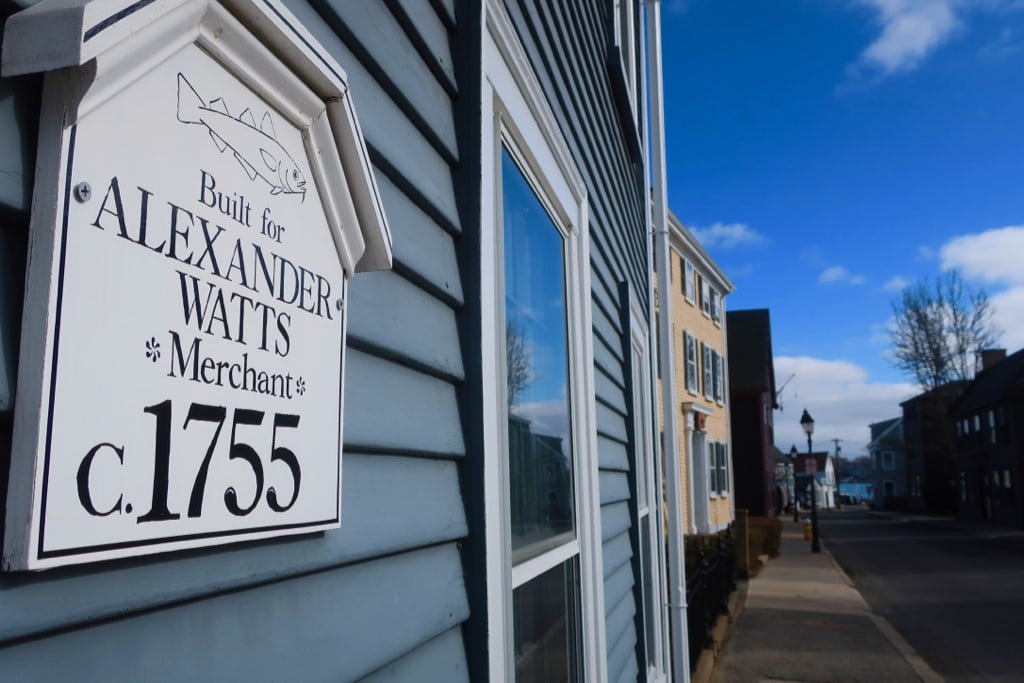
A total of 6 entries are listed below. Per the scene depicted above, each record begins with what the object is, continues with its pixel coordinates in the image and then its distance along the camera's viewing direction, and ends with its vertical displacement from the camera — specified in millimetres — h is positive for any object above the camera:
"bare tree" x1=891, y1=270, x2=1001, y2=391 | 49531 +7523
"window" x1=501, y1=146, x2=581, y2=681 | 2523 +138
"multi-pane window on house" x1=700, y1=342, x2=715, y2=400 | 26573 +3354
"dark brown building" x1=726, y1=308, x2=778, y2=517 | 38938 +3151
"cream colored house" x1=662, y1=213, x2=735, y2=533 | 23406 +2631
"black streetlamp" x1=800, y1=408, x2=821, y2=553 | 24828 +1271
